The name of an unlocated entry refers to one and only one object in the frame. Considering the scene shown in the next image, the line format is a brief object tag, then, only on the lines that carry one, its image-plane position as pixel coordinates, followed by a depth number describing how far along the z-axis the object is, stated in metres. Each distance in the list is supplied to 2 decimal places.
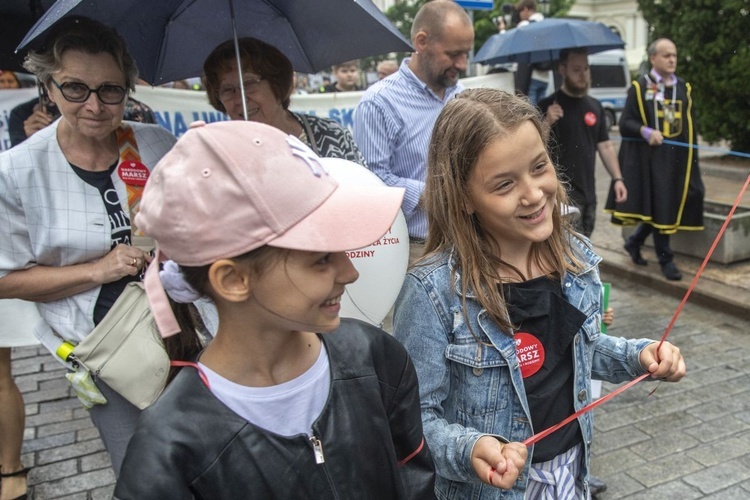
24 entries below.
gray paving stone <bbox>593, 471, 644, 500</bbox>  3.38
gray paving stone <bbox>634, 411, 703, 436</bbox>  3.96
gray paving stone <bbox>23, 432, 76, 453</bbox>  4.07
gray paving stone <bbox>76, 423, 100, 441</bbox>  4.20
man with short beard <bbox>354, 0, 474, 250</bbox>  3.65
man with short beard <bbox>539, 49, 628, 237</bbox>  5.30
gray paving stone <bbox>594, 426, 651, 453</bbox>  3.80
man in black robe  6.38
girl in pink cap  1.25
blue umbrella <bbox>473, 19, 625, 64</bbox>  5.64
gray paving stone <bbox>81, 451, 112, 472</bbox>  3.85
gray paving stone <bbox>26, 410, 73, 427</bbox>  4.40
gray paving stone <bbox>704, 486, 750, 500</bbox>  3.29
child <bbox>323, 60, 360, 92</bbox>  8.79
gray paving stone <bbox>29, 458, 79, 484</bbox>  3.75
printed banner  6.03
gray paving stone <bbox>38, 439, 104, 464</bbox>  3.96
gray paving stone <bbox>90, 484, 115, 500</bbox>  3.56
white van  19.88
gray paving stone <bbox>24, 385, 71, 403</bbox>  4.73
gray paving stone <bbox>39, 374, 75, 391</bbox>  4.91
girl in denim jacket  1.82
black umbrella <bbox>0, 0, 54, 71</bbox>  3.07
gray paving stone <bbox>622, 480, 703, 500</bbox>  3.34
